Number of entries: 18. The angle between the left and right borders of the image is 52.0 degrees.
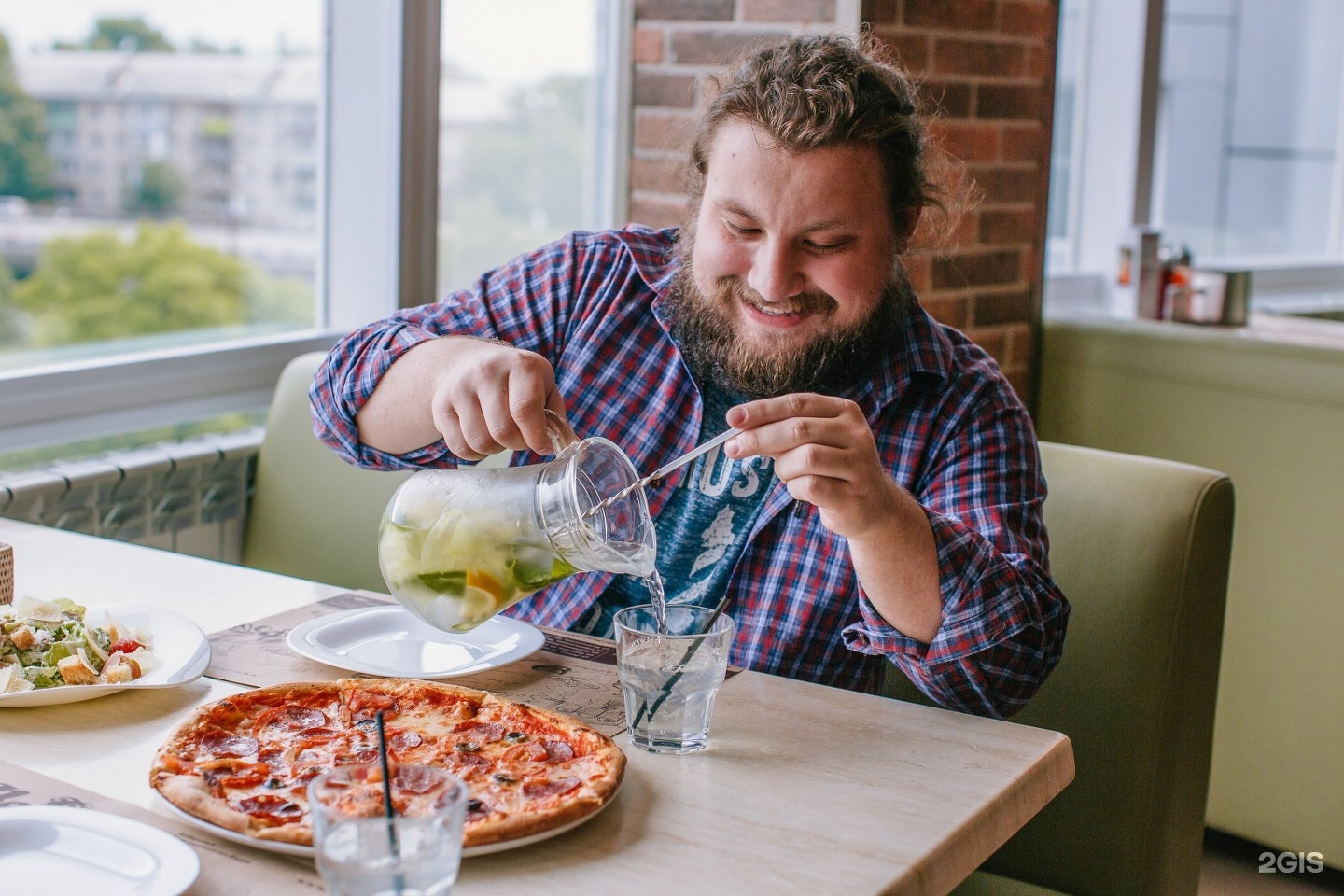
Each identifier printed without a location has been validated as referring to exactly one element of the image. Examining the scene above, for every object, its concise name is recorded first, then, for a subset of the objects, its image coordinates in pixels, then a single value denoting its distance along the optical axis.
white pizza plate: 0.88
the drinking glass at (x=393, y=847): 0.75
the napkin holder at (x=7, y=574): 1.37
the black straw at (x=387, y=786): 0.76
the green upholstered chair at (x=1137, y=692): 1.52
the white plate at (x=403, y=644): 1.25
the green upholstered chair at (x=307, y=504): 2.09
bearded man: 1.33
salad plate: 1.12
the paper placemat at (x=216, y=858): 0.86
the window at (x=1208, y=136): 3.48
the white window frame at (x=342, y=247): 2.24
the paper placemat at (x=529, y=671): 1.20
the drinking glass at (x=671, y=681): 1.10
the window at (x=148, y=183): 2.15
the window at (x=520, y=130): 2.59
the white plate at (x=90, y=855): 0.85
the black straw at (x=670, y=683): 1.09
